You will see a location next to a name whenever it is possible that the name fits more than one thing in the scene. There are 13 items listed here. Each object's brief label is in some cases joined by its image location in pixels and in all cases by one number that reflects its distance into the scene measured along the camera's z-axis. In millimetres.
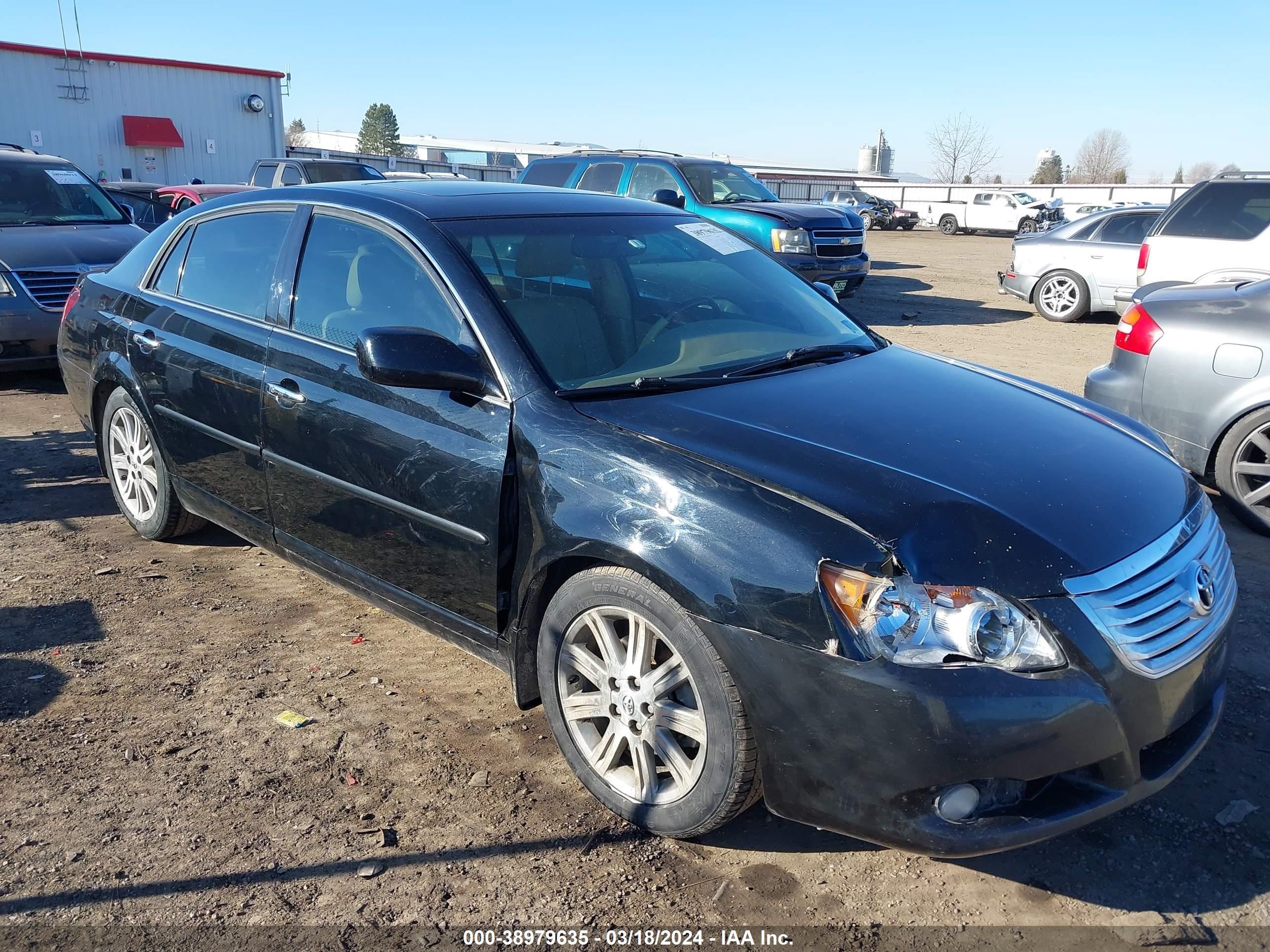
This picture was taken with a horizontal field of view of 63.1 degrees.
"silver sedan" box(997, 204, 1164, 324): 13219
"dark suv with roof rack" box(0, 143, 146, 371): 8023
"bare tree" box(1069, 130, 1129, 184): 103000
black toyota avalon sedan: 2451
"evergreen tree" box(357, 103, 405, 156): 99500
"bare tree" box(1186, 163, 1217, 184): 95125
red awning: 30234
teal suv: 12328
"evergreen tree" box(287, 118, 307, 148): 94500
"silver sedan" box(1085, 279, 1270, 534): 5332
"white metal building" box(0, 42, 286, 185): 28453
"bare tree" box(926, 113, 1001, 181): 86250
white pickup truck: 37719
